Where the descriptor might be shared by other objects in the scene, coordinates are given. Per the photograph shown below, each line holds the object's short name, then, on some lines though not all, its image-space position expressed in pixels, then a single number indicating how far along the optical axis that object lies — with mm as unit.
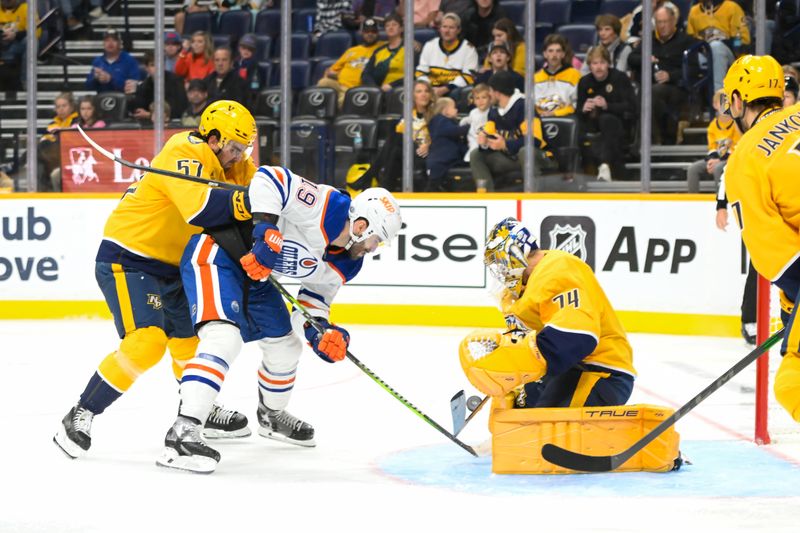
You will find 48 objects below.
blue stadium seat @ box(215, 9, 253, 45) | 17906
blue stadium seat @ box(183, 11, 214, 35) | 18109
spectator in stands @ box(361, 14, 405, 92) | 17187
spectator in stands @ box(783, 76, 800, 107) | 13608
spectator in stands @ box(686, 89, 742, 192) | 15531
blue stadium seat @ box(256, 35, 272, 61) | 17703
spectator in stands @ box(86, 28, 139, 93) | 17923
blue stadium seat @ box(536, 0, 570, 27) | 16734
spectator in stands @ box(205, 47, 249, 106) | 17687
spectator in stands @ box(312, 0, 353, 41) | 17812
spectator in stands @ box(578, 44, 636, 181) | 16375
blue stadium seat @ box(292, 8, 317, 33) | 17592
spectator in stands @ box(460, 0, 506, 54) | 17016
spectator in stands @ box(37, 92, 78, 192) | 17922
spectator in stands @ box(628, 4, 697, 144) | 16219
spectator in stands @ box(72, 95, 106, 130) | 18141
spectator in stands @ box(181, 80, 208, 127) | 17594
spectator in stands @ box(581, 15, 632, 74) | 16437
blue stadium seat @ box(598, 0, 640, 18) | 16547
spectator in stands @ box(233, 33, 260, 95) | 17750
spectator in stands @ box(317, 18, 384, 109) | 17469
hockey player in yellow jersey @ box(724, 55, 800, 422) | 6129
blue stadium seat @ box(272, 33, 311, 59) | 17609
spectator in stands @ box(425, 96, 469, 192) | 17031
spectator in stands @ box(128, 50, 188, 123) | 17719
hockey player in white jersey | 7828
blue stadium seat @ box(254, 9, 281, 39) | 17625
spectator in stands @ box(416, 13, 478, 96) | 17062
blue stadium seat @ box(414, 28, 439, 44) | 17141
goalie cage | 8805
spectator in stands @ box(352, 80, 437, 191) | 17125
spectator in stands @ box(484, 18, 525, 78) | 16766
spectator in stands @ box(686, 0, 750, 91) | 15859
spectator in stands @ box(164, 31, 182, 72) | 17797
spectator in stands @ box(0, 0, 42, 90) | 18016
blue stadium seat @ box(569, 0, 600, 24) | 16859
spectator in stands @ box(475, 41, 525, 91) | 16781
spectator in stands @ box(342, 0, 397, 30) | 17328
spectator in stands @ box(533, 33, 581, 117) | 16625
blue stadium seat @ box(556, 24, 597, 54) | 16766
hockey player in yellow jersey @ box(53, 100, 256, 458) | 8297
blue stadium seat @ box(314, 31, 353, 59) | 17750
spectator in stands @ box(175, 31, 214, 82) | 17922
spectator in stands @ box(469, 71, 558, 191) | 16750
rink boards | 15570
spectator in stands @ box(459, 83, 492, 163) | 16906
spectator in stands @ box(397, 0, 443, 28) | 17109
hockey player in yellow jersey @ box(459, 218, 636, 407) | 7348
